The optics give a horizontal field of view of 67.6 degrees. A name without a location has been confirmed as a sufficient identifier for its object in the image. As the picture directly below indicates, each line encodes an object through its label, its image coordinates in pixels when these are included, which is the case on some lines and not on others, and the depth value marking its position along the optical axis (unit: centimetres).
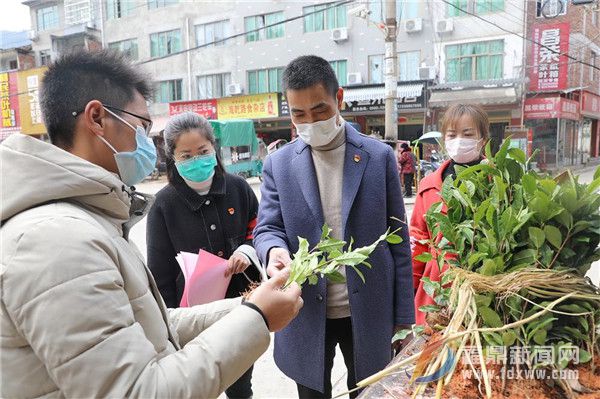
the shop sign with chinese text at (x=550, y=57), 1298
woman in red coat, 218
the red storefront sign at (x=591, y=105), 1744
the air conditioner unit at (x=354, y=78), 1591
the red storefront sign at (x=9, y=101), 2305
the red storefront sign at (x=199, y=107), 1903
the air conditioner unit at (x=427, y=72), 1470
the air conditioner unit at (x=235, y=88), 1842
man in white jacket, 80
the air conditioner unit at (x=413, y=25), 1449
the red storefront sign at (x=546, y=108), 1421
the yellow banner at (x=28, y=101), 2178
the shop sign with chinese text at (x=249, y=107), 1759
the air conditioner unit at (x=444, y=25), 1419
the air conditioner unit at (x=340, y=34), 1578
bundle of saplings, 110
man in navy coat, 177
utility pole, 884
